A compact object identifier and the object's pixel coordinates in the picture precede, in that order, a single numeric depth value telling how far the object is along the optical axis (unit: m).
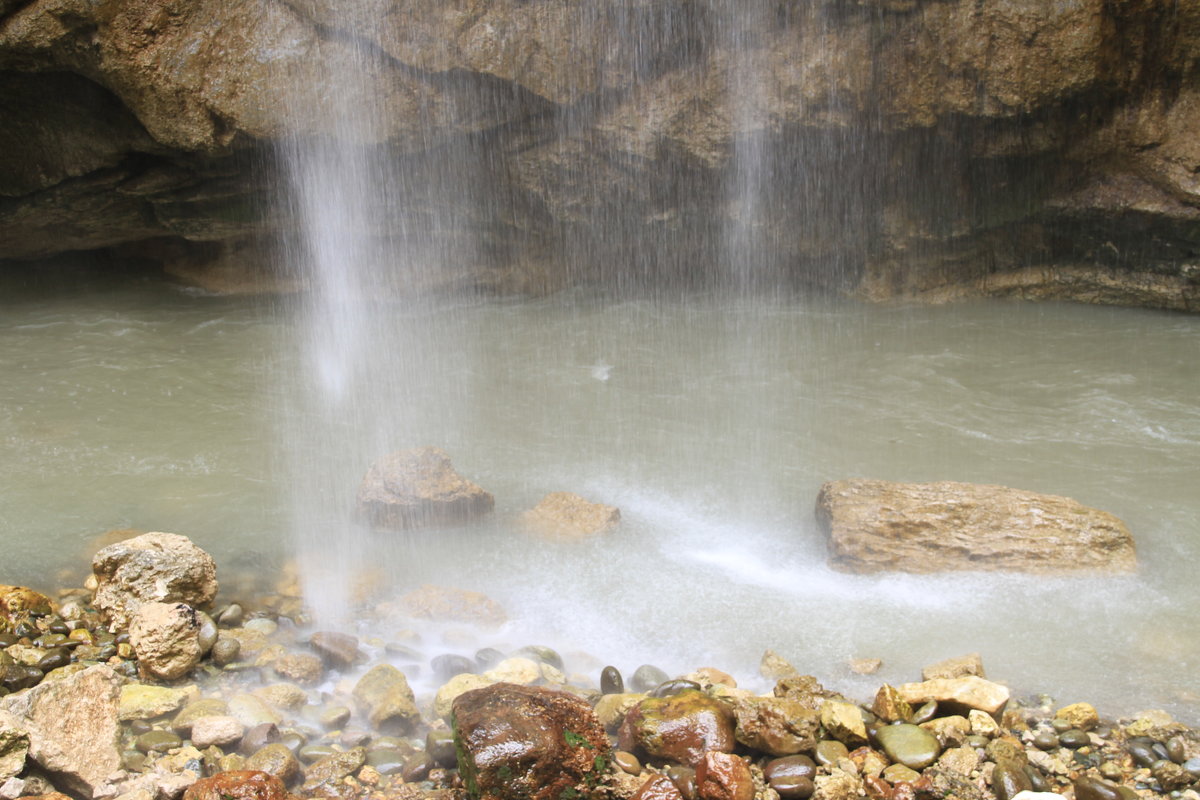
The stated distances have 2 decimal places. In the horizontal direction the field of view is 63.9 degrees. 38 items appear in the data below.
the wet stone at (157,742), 3.41
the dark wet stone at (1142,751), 3.38
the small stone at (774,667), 4.03
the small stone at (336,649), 4.11
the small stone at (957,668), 3.90
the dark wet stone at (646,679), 3.93
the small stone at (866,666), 4.05
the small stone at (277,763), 3.25
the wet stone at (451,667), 4.09
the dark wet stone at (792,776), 3.21
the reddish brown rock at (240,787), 2.89
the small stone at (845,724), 3.48
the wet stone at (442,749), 3.36
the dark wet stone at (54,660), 3.98
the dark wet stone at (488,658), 4.12
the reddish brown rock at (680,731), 3.34
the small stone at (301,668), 4.02
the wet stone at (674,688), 3.68
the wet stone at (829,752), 3.36
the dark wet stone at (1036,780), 3.25
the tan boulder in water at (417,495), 5.38
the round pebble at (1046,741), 3.51
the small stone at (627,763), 3.26
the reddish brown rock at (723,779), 3.09
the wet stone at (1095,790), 3.12
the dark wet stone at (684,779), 3.16
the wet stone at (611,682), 3.88
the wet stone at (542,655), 4.12
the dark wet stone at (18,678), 3.80
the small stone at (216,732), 3.46
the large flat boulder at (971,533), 4.79
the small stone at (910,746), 3.37
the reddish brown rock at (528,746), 2.89
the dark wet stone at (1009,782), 3.20
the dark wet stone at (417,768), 3.32
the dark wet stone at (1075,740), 3.51
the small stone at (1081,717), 3.61
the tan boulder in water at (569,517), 5.24
